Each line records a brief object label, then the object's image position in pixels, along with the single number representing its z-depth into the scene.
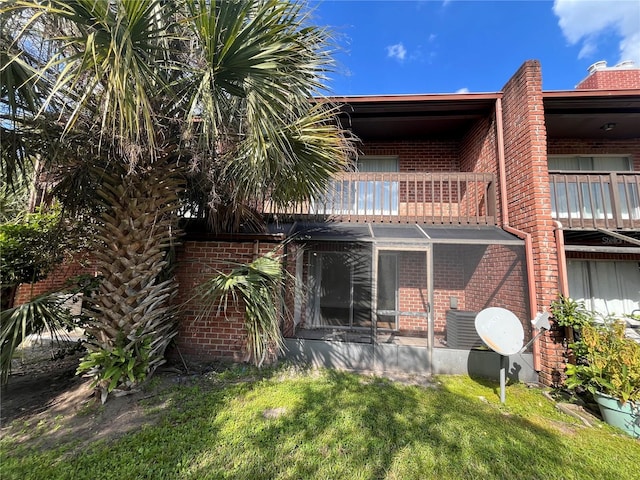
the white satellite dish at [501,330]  4.67
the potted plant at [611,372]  3.92
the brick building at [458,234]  5.82
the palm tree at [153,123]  2.99
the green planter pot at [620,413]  3.85
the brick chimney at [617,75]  9.54
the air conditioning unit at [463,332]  6.08
